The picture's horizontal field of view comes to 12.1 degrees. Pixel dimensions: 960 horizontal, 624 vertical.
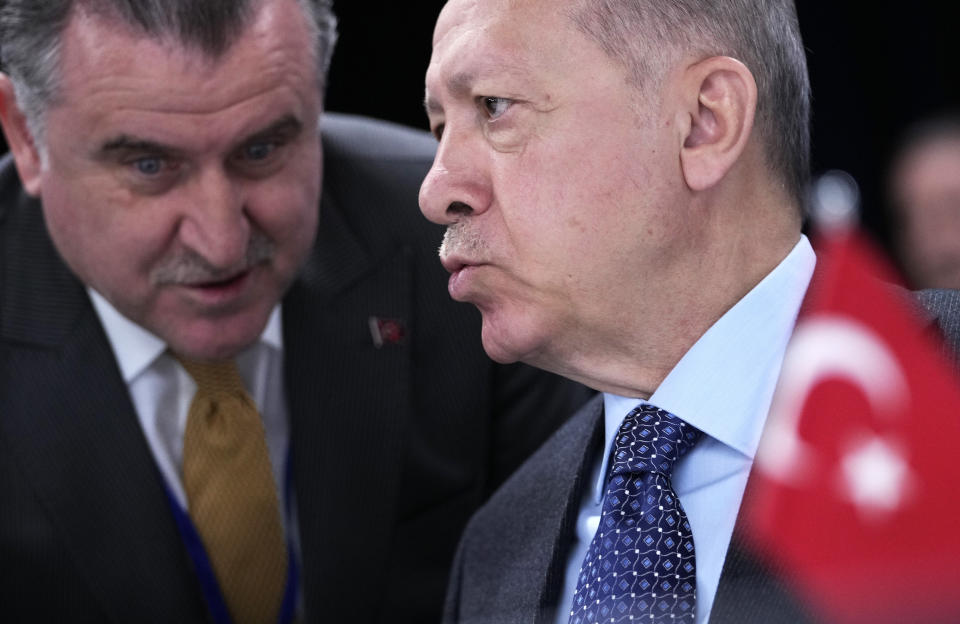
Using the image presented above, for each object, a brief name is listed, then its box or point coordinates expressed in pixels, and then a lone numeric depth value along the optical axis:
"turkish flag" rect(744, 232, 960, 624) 2.35
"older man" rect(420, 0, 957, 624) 2.45
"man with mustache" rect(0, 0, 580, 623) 2.66
